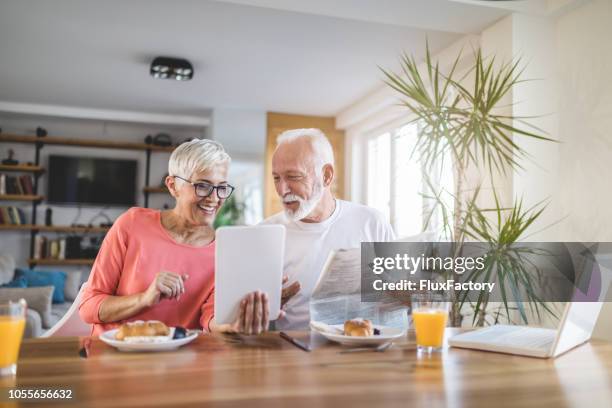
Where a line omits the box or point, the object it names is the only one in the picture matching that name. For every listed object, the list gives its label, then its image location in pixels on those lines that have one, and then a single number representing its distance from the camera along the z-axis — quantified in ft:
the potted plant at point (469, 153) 8.59
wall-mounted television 22.22
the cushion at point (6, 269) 16.48
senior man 6.97
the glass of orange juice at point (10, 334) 3.12
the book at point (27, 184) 21.25
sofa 11.53
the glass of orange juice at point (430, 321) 4.00
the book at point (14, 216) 21.07
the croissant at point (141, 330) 3.91
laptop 3.87
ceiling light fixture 14.78
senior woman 5.82
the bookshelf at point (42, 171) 21.02
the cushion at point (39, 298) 11.96
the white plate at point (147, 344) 3.71
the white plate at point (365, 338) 4.09
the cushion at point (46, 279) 17.08
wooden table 2.77
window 15.83
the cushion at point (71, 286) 17.85
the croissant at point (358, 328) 4.21
